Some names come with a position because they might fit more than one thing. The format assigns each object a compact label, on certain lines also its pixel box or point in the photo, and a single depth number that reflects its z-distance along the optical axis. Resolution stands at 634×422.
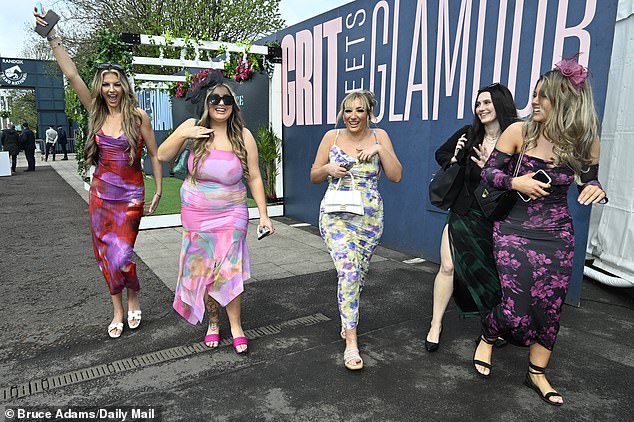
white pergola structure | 7.73
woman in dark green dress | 2.96
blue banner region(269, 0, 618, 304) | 4.16
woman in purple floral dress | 2.47
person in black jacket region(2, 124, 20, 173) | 18.11
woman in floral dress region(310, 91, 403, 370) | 3.12
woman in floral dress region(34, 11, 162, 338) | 3.36
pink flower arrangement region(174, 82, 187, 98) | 11.93
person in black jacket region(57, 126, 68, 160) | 25.60
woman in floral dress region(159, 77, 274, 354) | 3.14
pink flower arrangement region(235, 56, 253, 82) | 8.54
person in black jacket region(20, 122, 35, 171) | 17.47
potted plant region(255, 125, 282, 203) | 8.39
